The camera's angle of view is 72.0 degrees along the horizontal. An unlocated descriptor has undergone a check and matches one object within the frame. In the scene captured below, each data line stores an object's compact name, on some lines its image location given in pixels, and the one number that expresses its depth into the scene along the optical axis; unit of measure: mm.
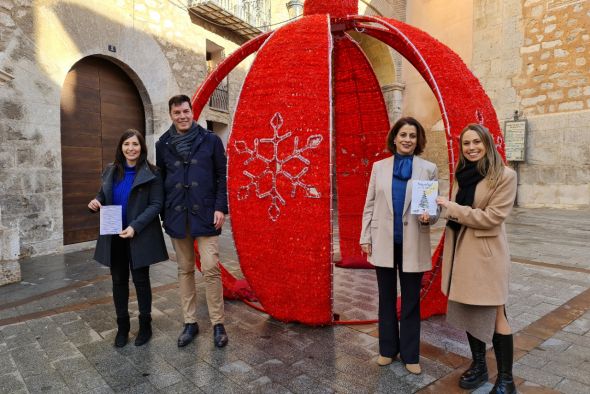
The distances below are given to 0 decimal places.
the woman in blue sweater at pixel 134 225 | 2891
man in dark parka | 2936
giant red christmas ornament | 2867
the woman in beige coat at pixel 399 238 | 2459
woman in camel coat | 2143
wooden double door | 6516
